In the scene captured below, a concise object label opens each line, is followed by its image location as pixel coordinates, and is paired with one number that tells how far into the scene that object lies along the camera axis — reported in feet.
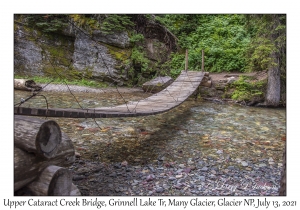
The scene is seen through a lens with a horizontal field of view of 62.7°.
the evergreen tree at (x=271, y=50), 21.30
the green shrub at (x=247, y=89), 23.79
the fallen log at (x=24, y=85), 24.18
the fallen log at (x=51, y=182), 5.50
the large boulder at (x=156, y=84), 27.89
